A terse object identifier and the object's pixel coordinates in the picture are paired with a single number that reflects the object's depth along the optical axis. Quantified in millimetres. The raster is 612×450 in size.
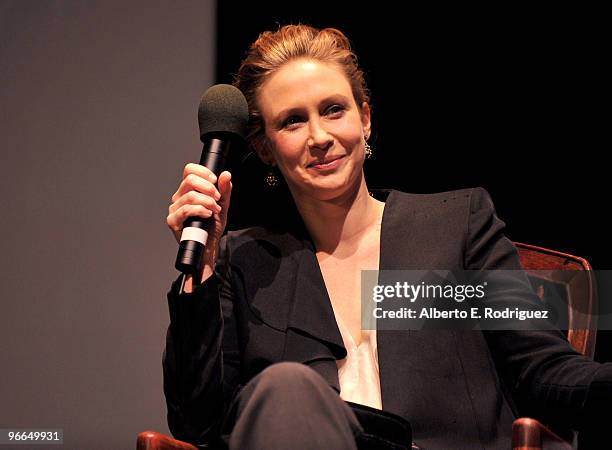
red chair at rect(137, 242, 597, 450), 2770
